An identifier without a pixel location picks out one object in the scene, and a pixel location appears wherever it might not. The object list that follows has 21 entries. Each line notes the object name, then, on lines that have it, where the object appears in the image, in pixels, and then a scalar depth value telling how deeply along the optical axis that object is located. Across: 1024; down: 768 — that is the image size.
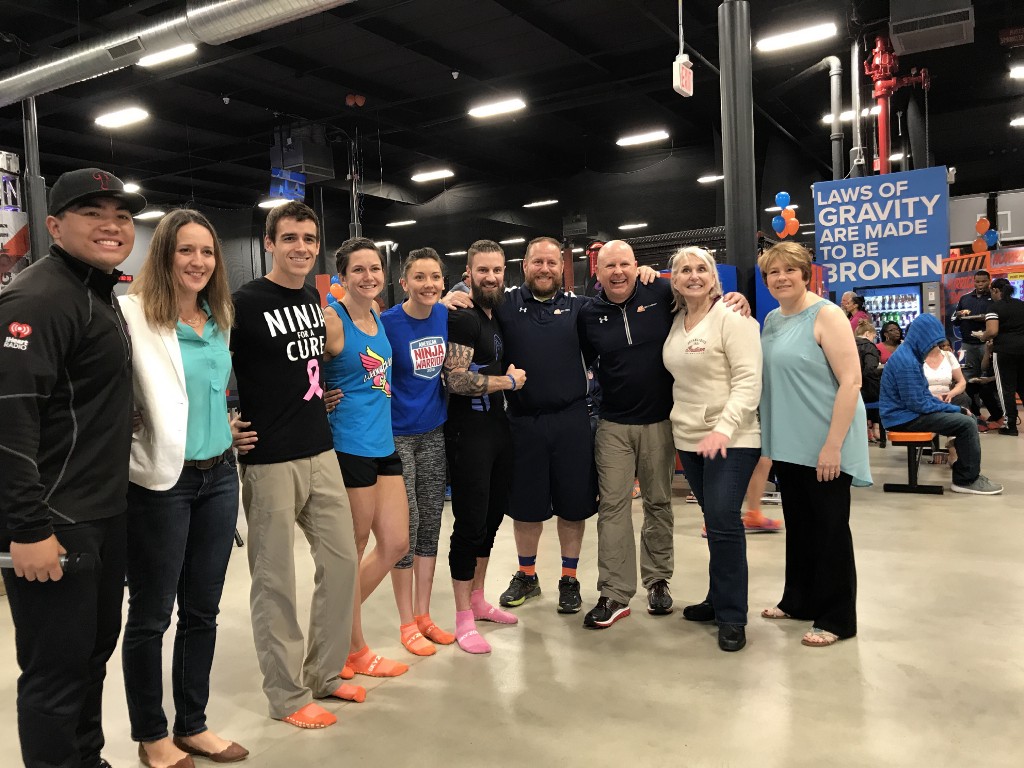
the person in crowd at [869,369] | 7.08
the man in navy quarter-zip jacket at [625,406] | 3.40
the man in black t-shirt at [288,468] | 2.50
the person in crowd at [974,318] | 9.32
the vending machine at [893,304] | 11.79
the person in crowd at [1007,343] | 8.71
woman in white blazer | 2.13
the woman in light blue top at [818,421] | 3.04
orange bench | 5.97
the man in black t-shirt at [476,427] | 3.19
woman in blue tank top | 2.81
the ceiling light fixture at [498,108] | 11.76
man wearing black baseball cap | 1.69
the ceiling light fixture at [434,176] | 16.77
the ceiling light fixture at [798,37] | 8.97
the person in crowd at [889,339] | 8.41
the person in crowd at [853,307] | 7.95
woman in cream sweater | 3.13
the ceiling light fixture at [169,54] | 7.46
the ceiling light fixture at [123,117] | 11.41
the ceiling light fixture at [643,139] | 14.63
